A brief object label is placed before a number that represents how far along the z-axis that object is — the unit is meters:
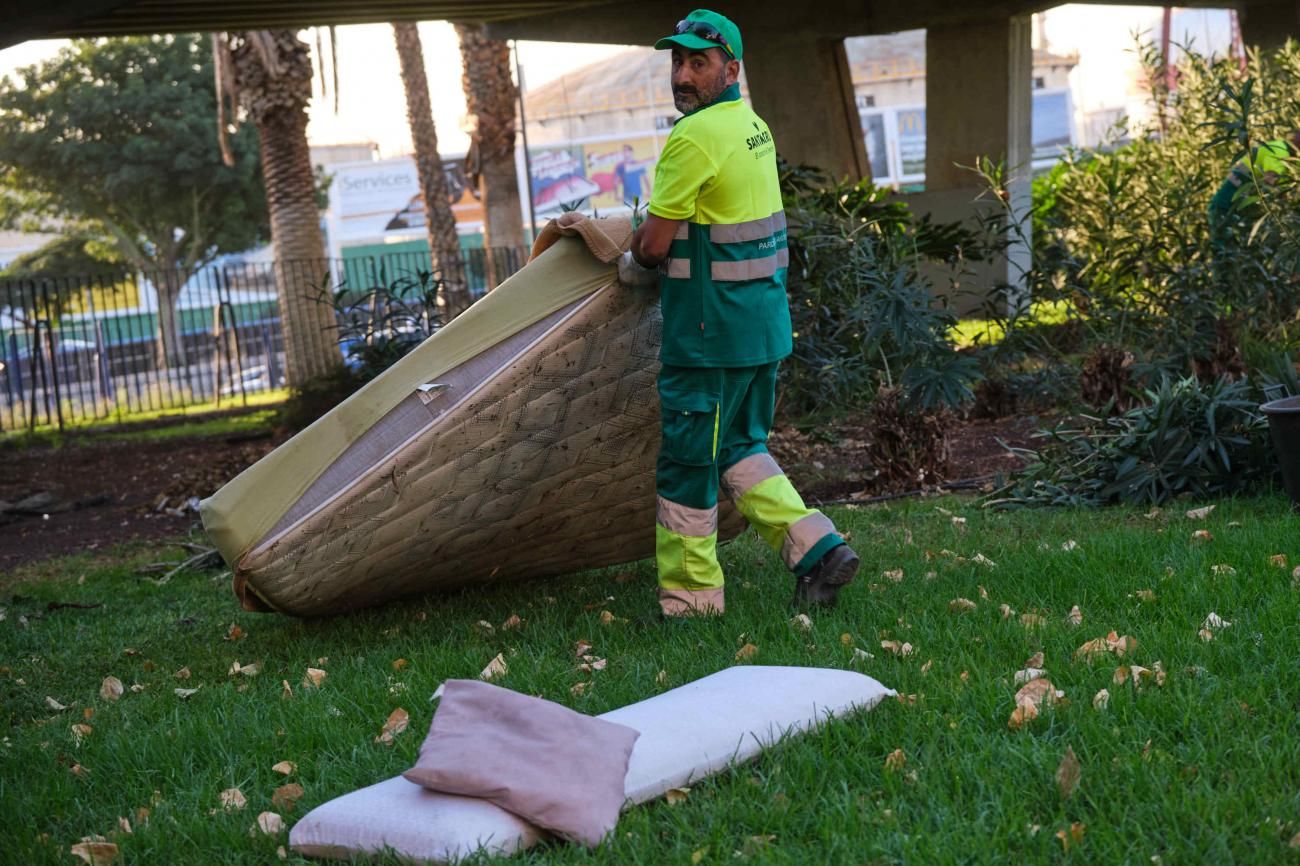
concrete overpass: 18.92
